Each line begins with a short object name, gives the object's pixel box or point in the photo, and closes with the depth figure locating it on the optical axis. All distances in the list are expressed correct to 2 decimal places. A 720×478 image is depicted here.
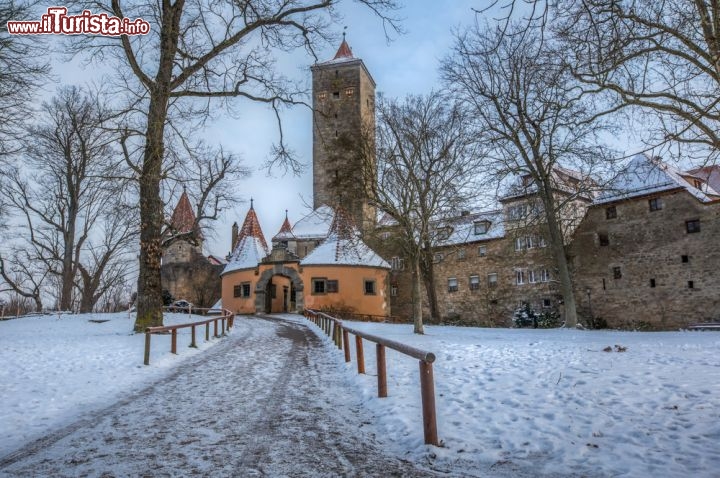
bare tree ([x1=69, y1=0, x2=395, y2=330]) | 12.93
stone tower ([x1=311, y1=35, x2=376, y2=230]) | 44.28
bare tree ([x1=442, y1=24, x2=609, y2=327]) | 17.05
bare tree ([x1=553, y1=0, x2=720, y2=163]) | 5.43
